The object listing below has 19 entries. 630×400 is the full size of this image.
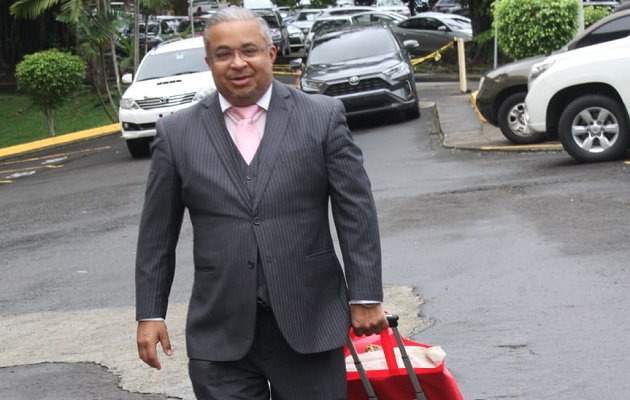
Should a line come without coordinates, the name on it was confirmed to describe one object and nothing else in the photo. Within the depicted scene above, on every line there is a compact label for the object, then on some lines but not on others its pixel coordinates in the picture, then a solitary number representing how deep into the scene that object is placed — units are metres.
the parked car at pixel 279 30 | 45.50
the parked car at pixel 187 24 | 47.14
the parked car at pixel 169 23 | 52.50
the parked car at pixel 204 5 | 52.91
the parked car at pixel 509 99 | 16.91
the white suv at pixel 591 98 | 14.34
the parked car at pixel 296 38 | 47.97
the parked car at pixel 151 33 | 45.47
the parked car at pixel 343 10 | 44.91
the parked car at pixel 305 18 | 49.00
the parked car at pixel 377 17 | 42.84
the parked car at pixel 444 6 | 52.41
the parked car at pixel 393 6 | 50.31
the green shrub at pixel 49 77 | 25.88
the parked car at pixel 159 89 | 20.89
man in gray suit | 4.13
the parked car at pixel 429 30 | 39.62
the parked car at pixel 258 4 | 49.85
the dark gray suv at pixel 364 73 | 21.69
